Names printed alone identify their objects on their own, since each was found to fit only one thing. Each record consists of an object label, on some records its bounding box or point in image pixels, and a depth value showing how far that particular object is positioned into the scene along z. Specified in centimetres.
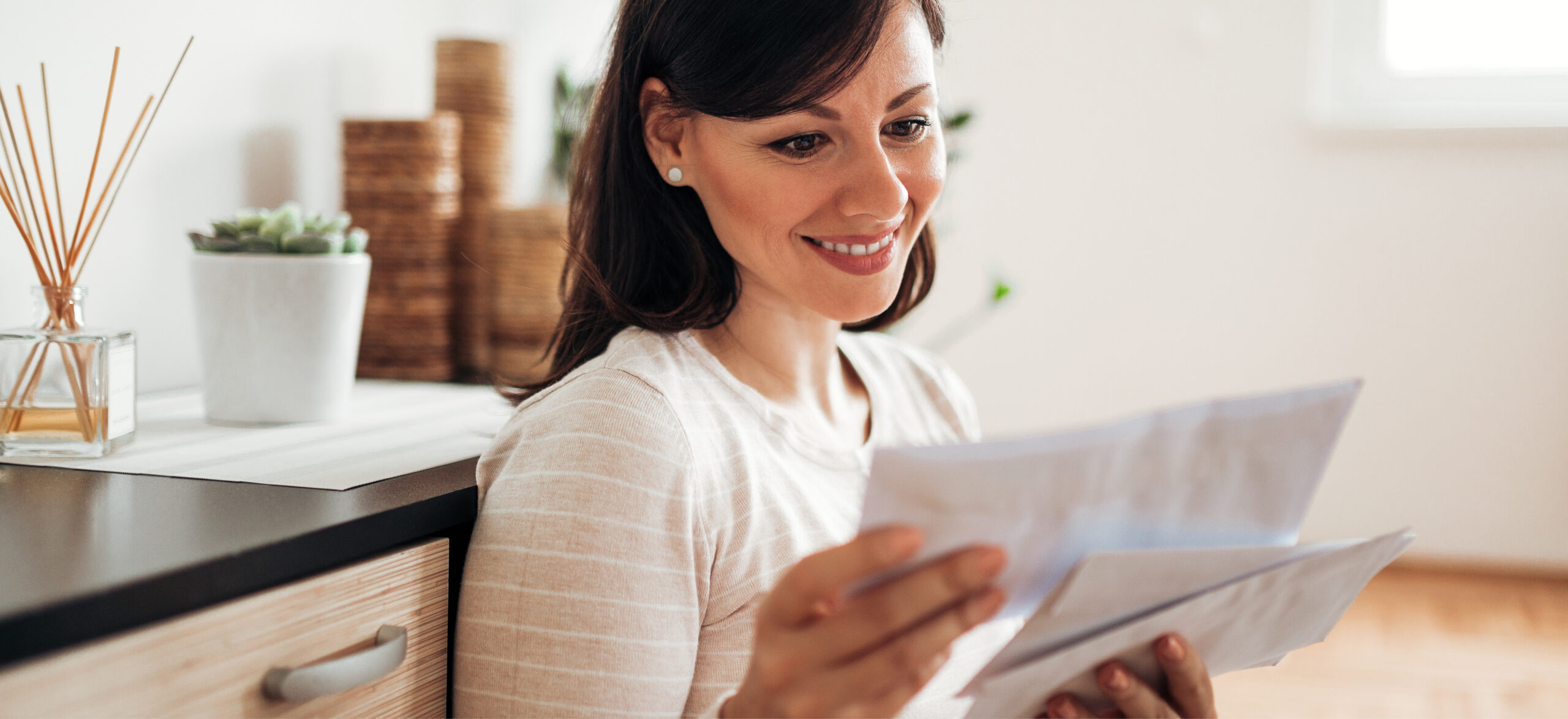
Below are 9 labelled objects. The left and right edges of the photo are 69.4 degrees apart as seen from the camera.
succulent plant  110
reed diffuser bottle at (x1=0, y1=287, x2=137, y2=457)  87
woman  59
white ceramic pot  110
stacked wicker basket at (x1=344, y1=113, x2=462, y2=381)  146
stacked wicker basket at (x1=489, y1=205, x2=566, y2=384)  160
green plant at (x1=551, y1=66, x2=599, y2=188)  200
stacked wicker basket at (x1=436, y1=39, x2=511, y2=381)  163
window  288
